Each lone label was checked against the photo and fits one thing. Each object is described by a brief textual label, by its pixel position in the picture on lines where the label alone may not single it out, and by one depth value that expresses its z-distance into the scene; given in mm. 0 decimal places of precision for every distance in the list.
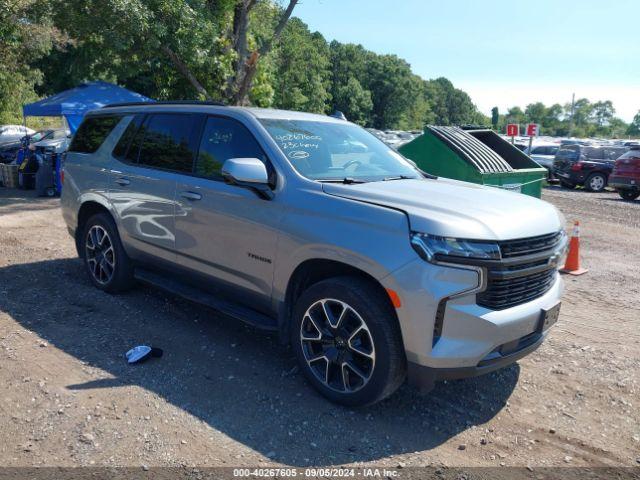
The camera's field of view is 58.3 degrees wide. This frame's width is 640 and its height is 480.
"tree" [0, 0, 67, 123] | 14977
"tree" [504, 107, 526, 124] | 157750
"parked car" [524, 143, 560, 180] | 24350
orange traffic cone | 7428
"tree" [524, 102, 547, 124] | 156000
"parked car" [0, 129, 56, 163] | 16547
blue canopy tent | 14297
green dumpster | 7652
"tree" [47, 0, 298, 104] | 12820
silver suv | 3320
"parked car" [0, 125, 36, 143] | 22853
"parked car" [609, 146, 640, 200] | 16953
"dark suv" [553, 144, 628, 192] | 20344
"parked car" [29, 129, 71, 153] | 14422
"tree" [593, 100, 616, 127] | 159500
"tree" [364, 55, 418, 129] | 82875
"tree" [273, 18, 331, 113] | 40375
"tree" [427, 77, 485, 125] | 126625
